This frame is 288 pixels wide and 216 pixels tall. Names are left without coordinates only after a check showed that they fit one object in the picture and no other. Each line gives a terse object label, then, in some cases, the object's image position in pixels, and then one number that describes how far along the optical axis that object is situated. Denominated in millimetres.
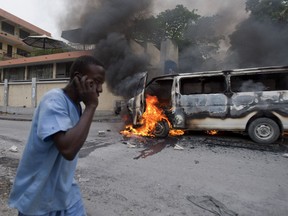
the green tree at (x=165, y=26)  15820
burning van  6945
